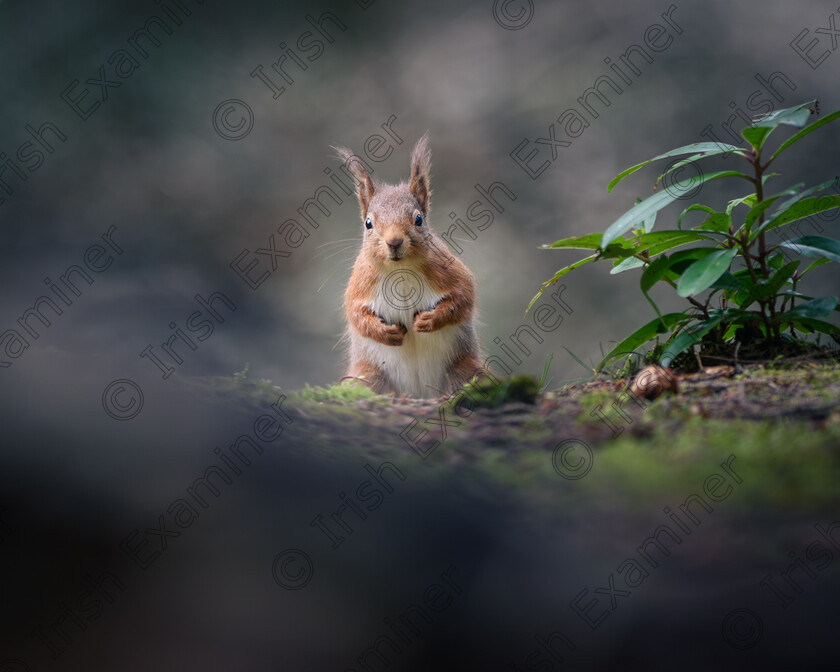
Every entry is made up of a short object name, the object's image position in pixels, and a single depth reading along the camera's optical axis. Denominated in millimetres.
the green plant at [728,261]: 5467
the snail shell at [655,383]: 5445
